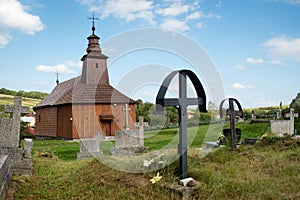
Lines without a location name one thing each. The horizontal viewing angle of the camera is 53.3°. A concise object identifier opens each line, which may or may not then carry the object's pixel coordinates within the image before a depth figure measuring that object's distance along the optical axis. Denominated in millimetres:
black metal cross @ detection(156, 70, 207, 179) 6242
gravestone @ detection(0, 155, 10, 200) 5602
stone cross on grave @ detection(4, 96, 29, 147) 8625
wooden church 26938
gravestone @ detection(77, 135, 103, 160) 13086
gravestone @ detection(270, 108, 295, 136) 16384
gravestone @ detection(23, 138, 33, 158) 10156
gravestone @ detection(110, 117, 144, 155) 13880
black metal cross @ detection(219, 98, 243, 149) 10056
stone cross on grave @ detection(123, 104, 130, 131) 16436
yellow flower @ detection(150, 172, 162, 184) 5980
